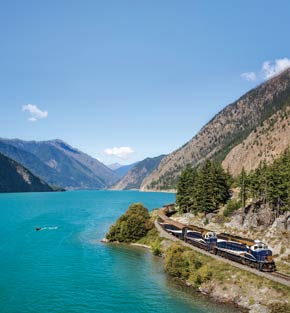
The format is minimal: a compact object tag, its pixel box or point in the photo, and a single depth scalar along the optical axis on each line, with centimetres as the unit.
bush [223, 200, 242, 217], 10788
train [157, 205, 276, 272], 5856
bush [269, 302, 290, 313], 4644
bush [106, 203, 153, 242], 9934
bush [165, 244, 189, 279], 6450
